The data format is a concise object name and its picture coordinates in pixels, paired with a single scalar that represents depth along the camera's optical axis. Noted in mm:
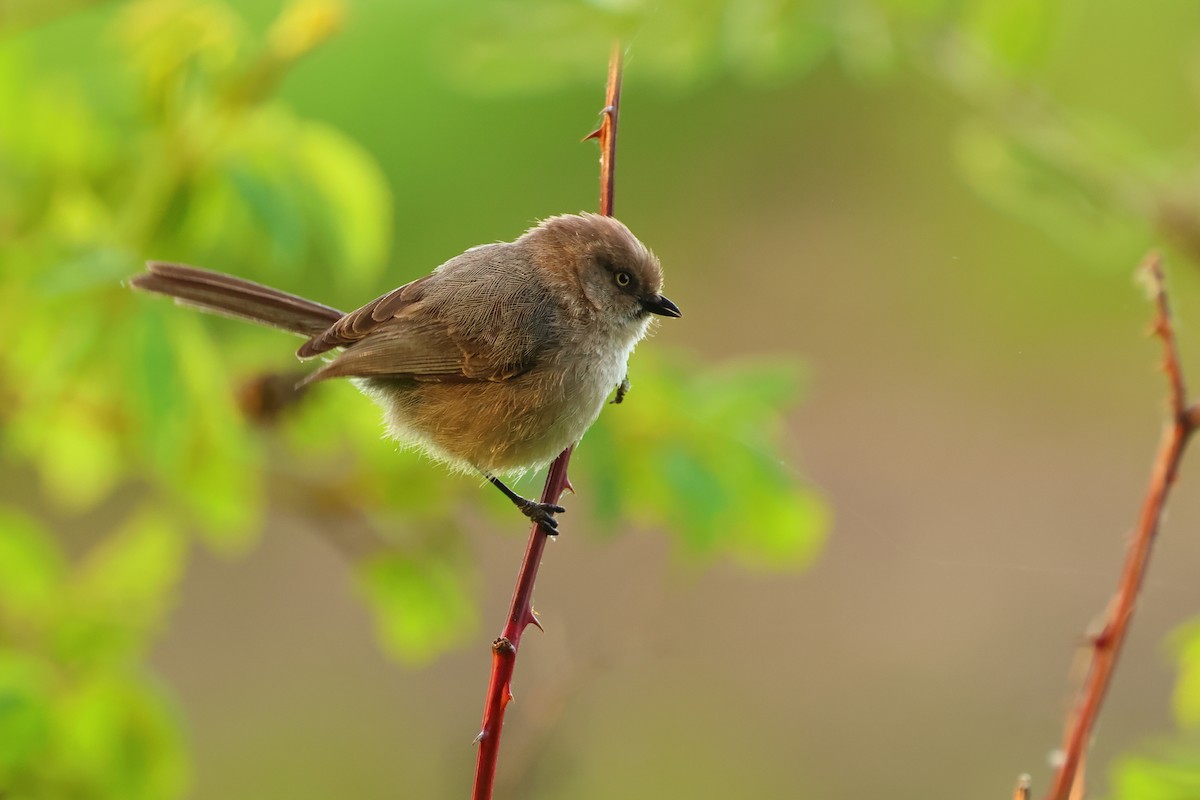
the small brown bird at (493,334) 4910
